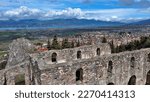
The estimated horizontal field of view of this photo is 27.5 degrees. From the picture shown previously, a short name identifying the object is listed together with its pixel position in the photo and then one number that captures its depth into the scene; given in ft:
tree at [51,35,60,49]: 213.32
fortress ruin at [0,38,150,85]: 60.90
